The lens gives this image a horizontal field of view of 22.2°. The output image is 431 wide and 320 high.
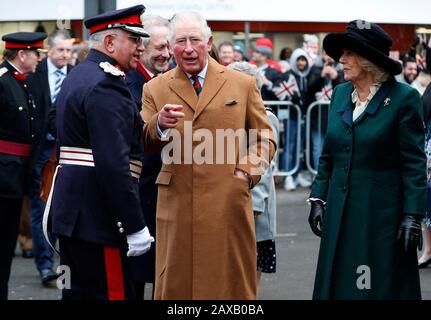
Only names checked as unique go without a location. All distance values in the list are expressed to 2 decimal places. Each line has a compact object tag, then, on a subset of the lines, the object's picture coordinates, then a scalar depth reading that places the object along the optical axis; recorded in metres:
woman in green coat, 6.07
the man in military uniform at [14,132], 7.90
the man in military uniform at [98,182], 5.38
